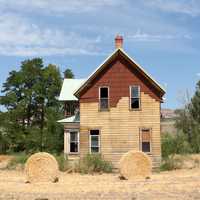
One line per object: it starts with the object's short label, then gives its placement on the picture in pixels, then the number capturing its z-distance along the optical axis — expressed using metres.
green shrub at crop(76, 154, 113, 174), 32.72
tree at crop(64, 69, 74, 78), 62.71
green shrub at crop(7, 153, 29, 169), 37.59
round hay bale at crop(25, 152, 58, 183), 24.72
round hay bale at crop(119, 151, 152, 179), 26.55
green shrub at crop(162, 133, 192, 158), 41.09
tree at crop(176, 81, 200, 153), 61.96
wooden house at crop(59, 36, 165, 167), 35.16
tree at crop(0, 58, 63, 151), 55.72
